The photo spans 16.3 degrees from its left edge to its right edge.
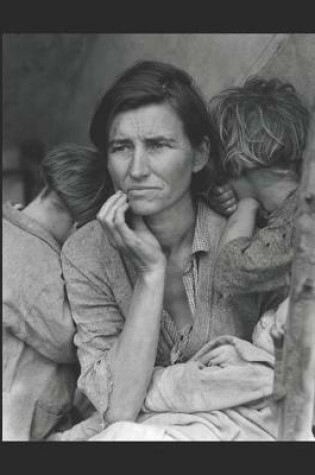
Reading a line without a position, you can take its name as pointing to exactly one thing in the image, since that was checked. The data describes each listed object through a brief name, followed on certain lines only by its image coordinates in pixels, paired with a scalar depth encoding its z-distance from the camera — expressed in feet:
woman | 9.68
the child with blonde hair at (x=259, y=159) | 9.82
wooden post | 8.22
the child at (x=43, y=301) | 10.19
